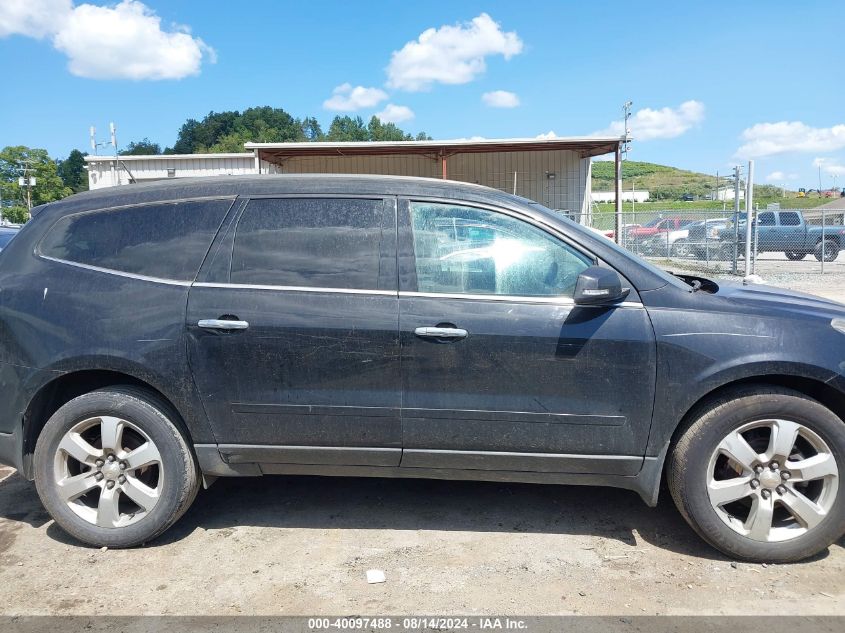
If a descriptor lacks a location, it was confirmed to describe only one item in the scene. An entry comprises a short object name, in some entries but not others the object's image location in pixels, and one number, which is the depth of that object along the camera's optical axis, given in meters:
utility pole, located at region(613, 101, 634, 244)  19.01
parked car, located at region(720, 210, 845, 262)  22.25
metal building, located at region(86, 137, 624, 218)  21.48
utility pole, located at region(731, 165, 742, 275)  15.17
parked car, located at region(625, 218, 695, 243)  21.22
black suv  3.08
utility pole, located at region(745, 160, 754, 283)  14.23
